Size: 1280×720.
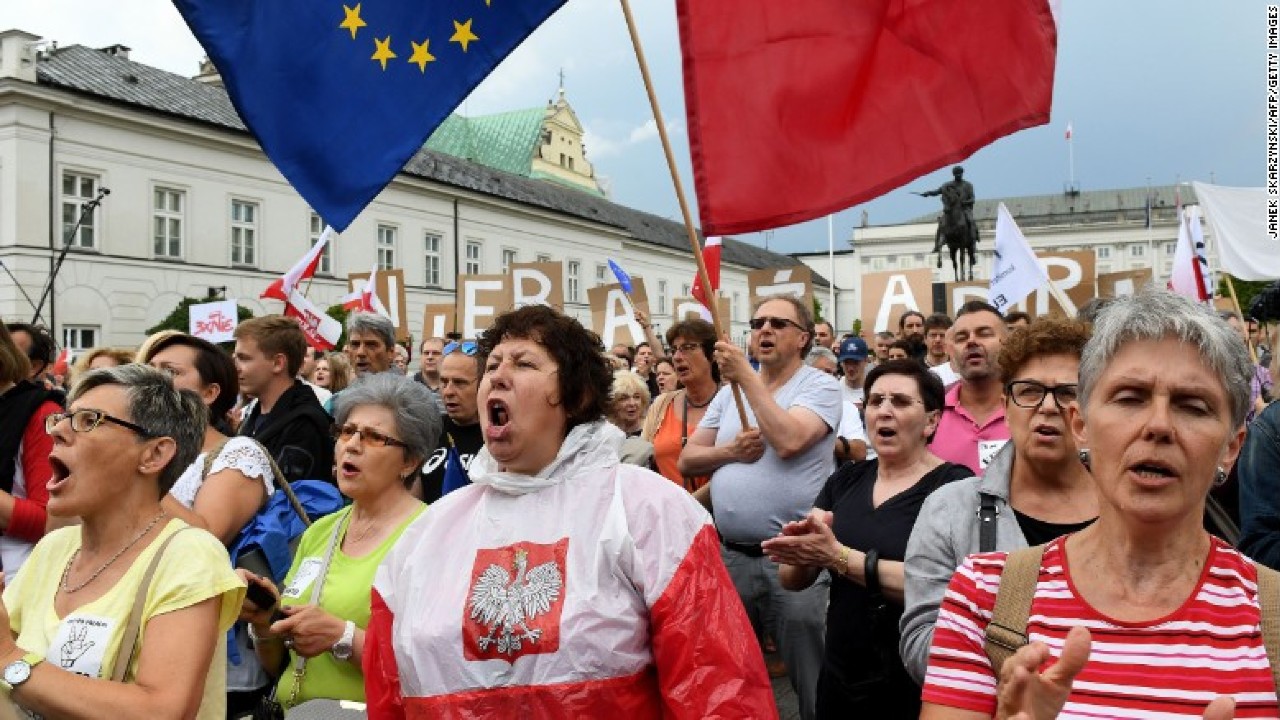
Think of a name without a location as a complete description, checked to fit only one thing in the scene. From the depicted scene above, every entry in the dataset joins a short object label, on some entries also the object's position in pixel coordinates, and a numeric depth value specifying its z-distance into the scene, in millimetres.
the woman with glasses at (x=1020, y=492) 2590
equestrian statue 22844
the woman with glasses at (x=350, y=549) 3084
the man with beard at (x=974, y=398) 4328
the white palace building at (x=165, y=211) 28703
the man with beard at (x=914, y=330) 9336
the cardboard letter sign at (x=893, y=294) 12469
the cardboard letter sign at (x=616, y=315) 14031
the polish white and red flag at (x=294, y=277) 11484
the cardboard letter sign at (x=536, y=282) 12297
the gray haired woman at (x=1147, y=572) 1654
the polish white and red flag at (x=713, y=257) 8803
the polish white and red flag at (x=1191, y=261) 9297
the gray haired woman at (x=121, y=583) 2416
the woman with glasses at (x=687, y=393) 5961
